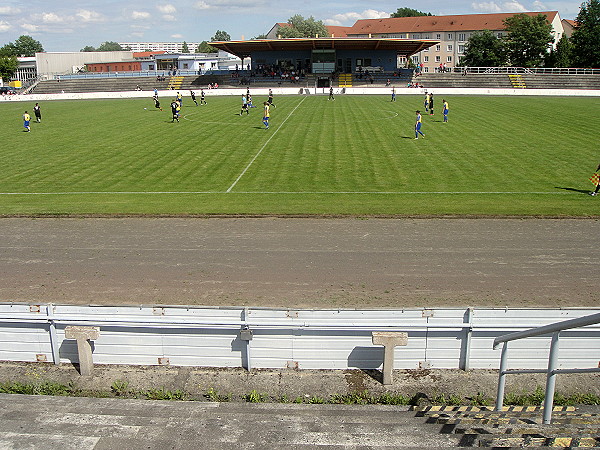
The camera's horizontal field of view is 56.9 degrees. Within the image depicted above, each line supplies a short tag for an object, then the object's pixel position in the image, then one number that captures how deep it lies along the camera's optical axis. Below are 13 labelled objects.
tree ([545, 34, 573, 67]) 93.38
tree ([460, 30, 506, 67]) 97.06
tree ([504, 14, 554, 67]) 94.62
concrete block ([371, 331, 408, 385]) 9.18
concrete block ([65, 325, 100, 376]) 9.49
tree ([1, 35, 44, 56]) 136.35
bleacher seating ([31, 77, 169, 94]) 75.12
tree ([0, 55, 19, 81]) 119.75
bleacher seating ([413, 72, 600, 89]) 68.88
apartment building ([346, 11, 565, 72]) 126.75
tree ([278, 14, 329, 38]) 142.12
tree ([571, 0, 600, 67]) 92.00
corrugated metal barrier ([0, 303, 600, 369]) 9.29
